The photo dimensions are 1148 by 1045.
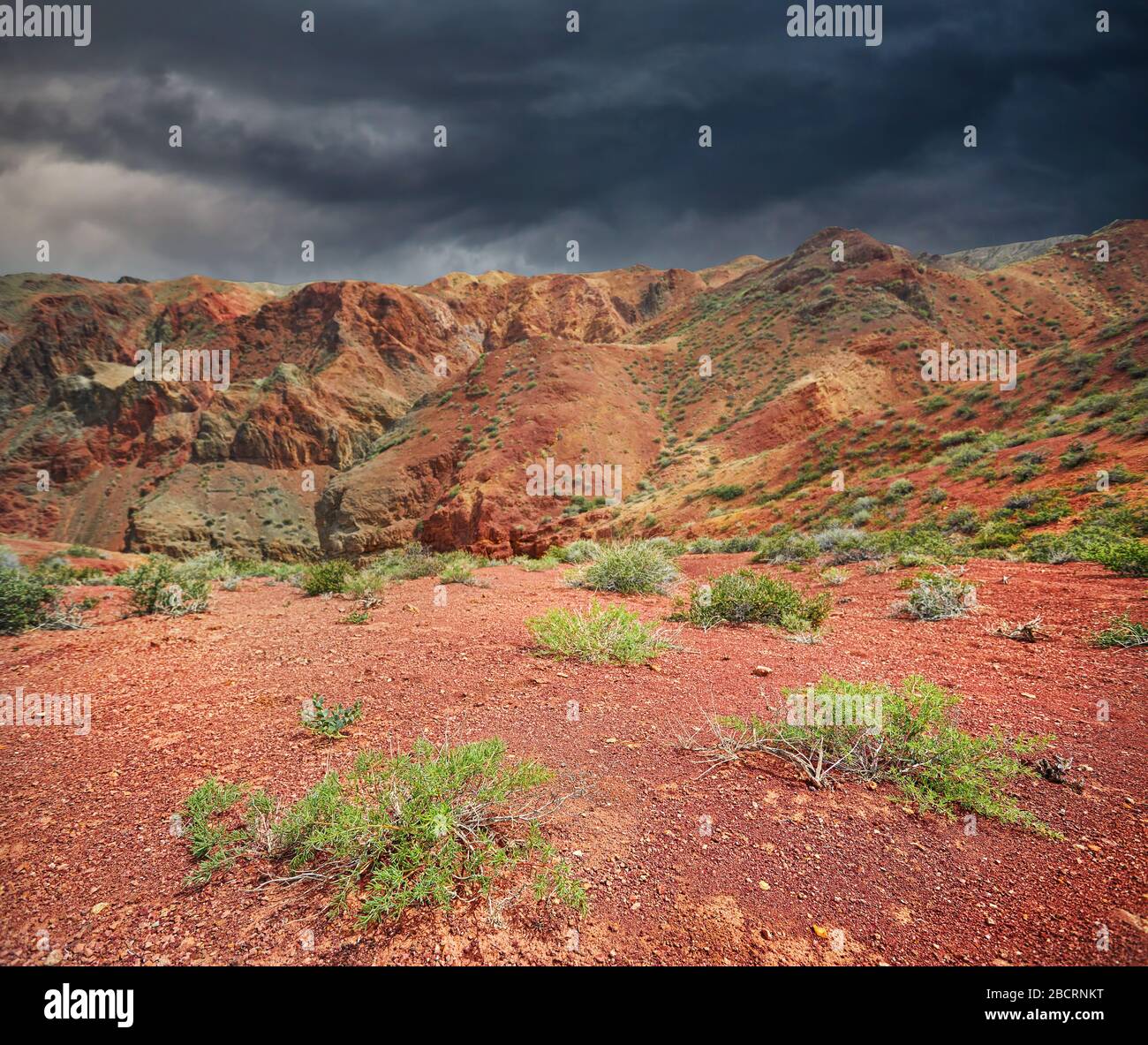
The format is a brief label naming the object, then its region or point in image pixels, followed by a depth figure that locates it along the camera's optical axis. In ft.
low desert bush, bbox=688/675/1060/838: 8.07
